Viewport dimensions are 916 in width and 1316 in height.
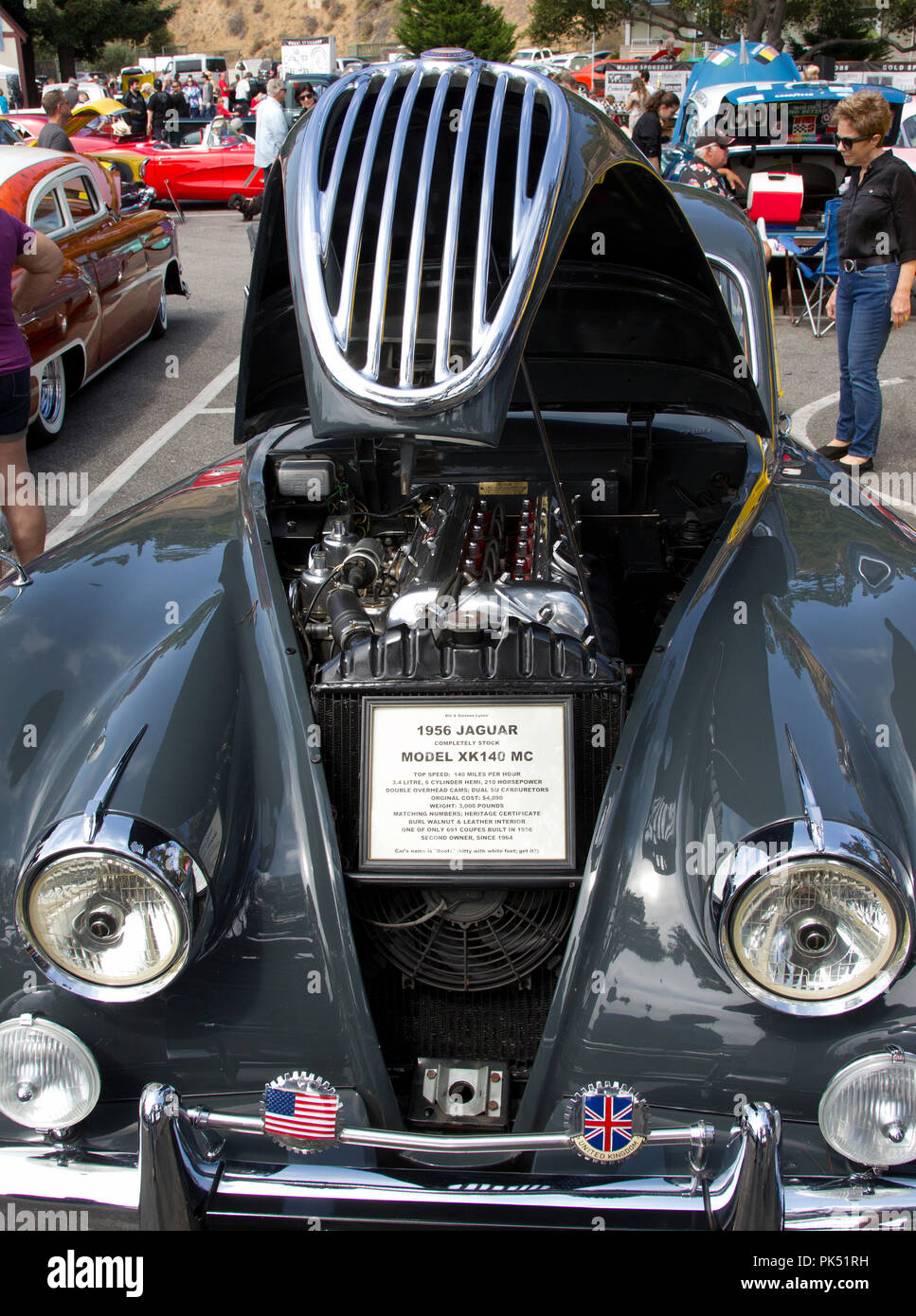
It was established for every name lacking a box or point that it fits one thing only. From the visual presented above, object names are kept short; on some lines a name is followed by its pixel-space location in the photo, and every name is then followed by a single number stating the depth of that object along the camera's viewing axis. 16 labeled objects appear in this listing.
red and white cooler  10.01
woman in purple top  4.77
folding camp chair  8.77
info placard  2.16
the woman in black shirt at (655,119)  11.58
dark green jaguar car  1.79
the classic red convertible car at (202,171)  17.92
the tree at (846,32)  43.06
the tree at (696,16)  36.09
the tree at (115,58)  53.12
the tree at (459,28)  36.47
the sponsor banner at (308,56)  25.77
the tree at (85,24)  47.47
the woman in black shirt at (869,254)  5.91
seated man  9.89
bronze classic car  7.01
